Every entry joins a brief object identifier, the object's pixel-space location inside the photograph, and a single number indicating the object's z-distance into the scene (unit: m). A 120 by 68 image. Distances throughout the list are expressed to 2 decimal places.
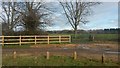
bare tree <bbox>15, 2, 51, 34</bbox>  15.18
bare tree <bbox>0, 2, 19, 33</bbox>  17.18
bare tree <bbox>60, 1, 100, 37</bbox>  21.80
